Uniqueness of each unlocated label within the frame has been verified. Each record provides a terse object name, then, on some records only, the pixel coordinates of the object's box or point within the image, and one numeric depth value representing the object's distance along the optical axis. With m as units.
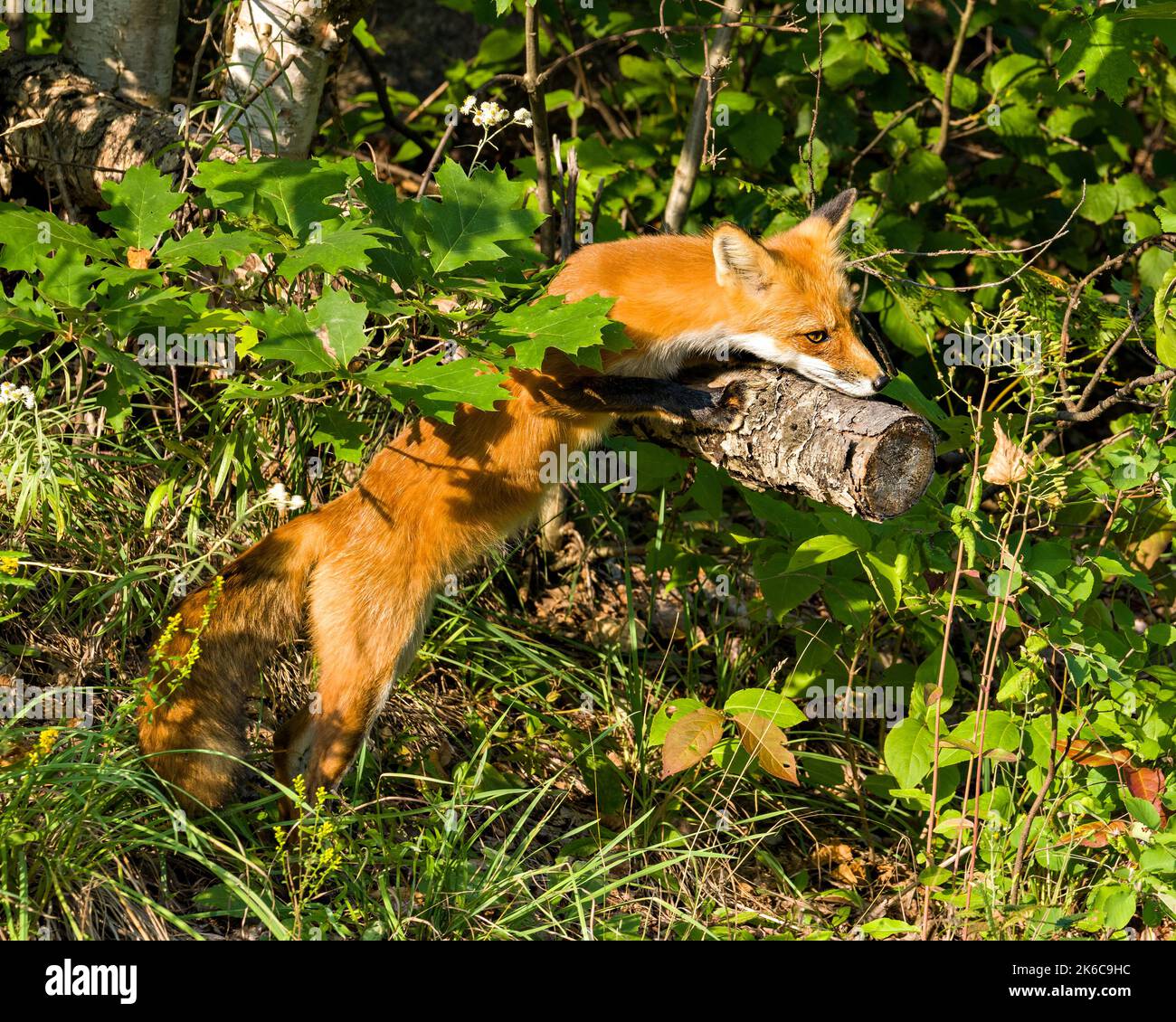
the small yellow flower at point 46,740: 3.97
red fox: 5.07
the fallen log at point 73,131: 6.40
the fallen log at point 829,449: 4.45
